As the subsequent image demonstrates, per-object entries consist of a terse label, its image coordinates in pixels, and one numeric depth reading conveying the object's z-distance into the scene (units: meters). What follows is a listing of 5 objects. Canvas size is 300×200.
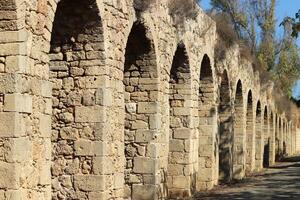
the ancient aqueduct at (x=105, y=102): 6.11
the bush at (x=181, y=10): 11.70
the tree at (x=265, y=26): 36.34
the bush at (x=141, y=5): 9.69
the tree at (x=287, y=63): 37.53
